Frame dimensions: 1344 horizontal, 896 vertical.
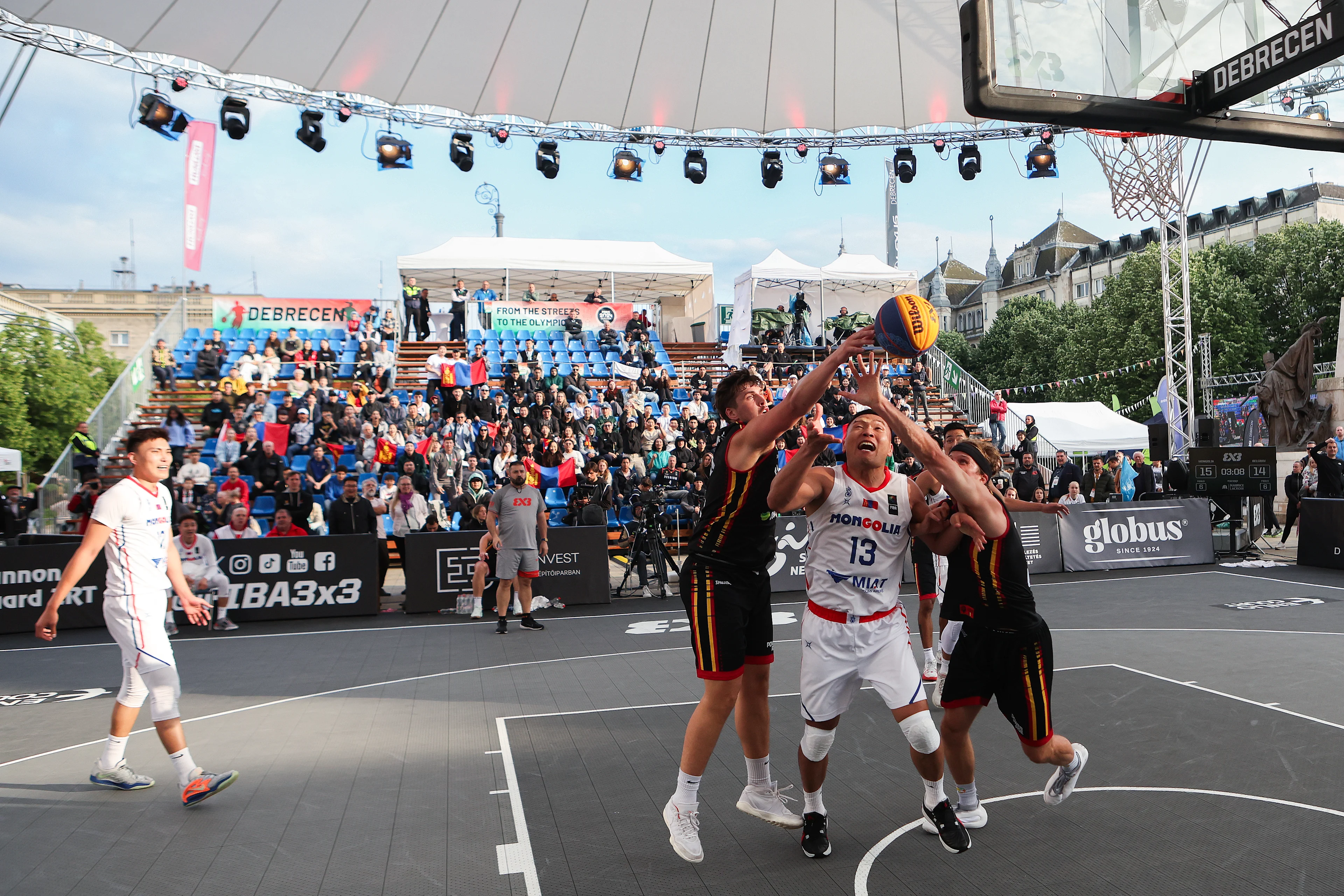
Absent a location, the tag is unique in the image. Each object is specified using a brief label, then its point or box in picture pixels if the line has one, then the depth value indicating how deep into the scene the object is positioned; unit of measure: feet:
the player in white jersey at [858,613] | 13.41
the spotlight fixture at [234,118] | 48.01
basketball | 12.26
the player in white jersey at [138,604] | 17.06
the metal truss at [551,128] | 47.47
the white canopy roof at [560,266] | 91.61
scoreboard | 51.47
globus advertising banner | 49.70
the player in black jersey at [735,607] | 13.58
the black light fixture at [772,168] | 55.11
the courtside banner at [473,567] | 42.01
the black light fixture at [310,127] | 49.96
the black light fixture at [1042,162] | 56.08
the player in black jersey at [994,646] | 13.65
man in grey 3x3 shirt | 35.94
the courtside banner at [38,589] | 38.73
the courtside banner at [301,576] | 40.65
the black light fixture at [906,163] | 55.98
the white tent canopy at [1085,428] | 83.41
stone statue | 82.74
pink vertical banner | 62.49
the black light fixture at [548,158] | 54.65
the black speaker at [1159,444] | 64.80
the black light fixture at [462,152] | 53.47
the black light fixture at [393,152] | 53.06
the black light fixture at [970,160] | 56.18
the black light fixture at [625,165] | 55.36
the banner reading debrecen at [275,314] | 79.41
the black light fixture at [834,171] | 56.49
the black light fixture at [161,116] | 45.91
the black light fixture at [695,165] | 55.42
